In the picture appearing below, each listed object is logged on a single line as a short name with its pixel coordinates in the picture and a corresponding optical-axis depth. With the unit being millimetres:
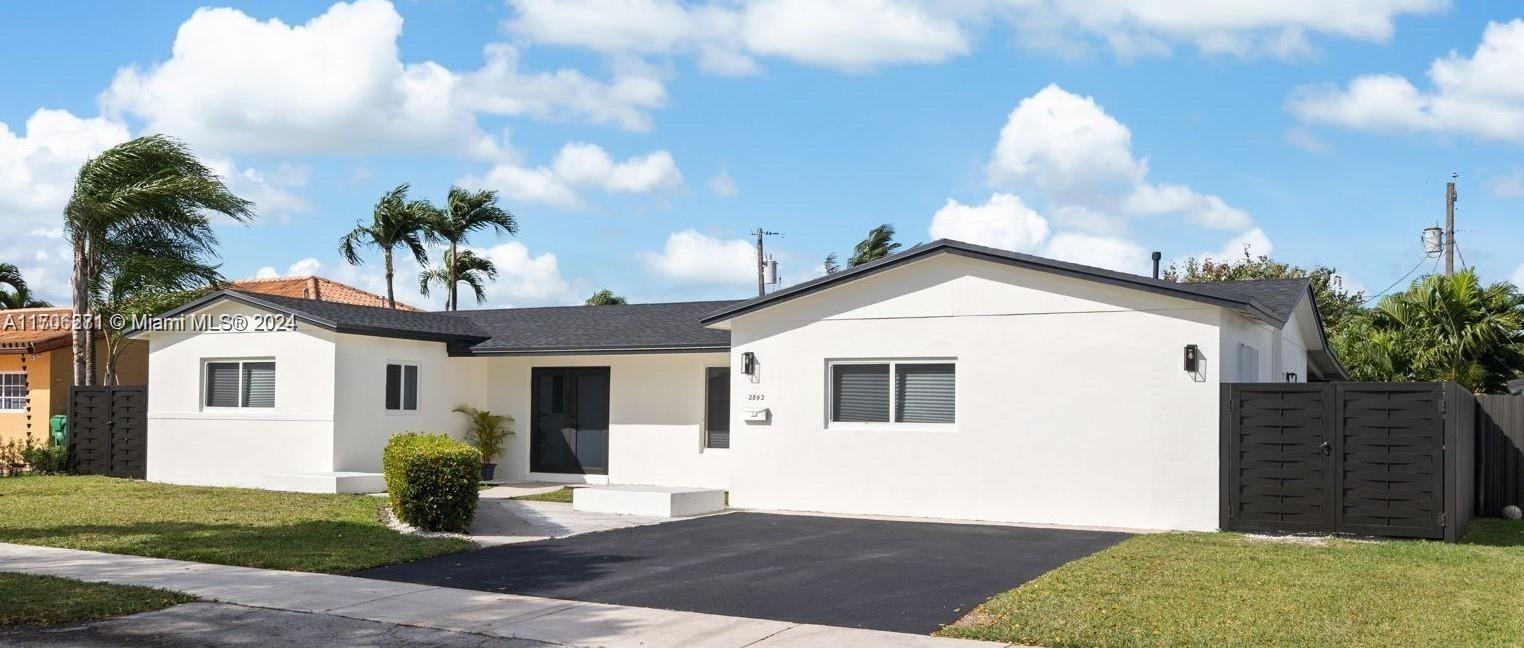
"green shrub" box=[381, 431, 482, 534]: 13875
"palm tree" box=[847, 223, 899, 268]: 38125
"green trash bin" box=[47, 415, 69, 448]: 23828
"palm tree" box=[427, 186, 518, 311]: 33750
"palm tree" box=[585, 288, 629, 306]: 48406
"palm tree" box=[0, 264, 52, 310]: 38562
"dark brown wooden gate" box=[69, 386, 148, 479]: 21531
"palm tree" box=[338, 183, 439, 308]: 33031
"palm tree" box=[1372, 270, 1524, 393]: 23406
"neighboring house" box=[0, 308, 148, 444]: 25562
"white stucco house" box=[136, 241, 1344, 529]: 14633
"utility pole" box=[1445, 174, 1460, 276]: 31359
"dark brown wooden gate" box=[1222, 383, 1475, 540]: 13086
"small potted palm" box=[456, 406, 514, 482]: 21500
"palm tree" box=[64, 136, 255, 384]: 22984
